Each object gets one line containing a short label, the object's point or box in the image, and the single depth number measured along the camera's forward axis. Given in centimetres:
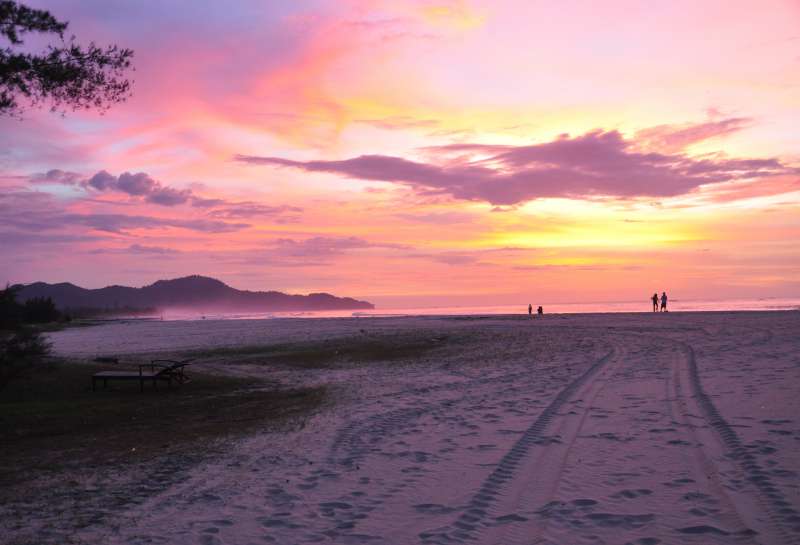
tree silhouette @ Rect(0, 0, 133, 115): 1067
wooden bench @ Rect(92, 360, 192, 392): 1784
